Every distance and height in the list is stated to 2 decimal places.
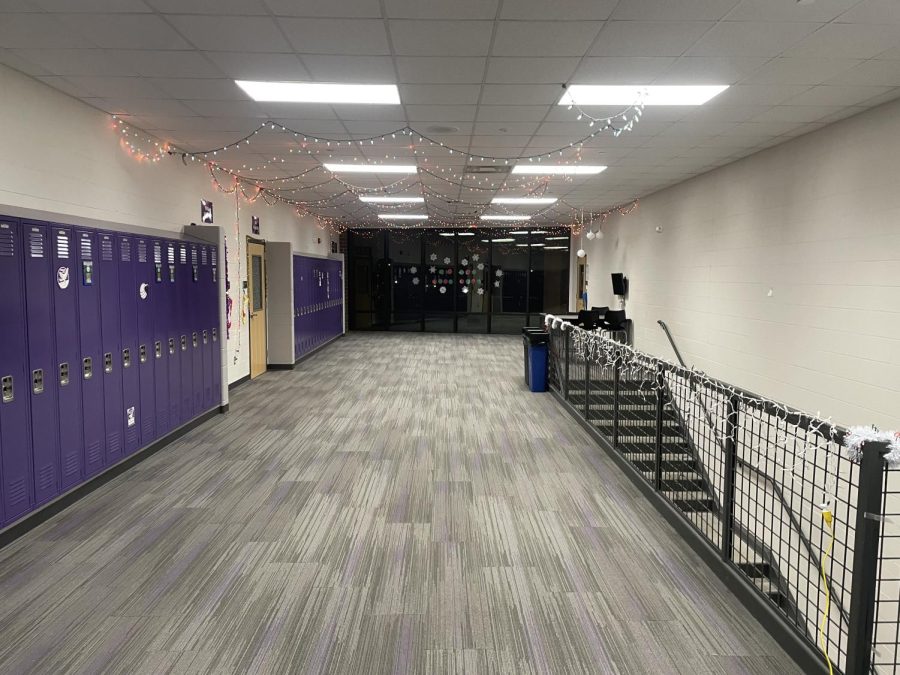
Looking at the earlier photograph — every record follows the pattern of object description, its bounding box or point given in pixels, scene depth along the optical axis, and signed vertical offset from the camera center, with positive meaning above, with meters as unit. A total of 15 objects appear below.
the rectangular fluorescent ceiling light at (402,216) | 13.26 +1.65
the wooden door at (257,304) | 9.32 -0.25
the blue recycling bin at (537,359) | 8.34 -0.98
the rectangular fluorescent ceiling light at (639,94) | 4.39 +1.49
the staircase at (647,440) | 3.86 -1.34
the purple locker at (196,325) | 6.12 -0.39
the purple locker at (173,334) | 5.62 -0.45
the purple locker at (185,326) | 5.84 -0.38
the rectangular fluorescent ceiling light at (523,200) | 10.47 +1.59
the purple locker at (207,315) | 6.39 -0.30
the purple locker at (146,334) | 5.10 -0.41
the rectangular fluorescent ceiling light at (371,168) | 7.30 +1.51
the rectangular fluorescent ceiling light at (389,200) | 10.22 +1.58
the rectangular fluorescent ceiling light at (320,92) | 4.36 +1.48
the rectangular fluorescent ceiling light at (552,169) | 7.42 +1.54
